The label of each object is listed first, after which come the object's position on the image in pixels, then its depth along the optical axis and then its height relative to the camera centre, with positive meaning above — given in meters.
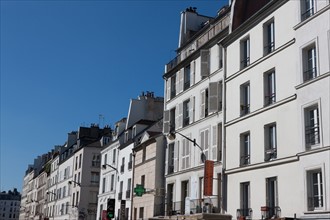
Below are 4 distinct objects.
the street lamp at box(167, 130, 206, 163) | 29.45 +5.65
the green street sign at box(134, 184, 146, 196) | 33.34 +1.99
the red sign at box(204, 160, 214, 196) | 25.78 +2.11
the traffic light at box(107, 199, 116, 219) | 23.00 +0.52
